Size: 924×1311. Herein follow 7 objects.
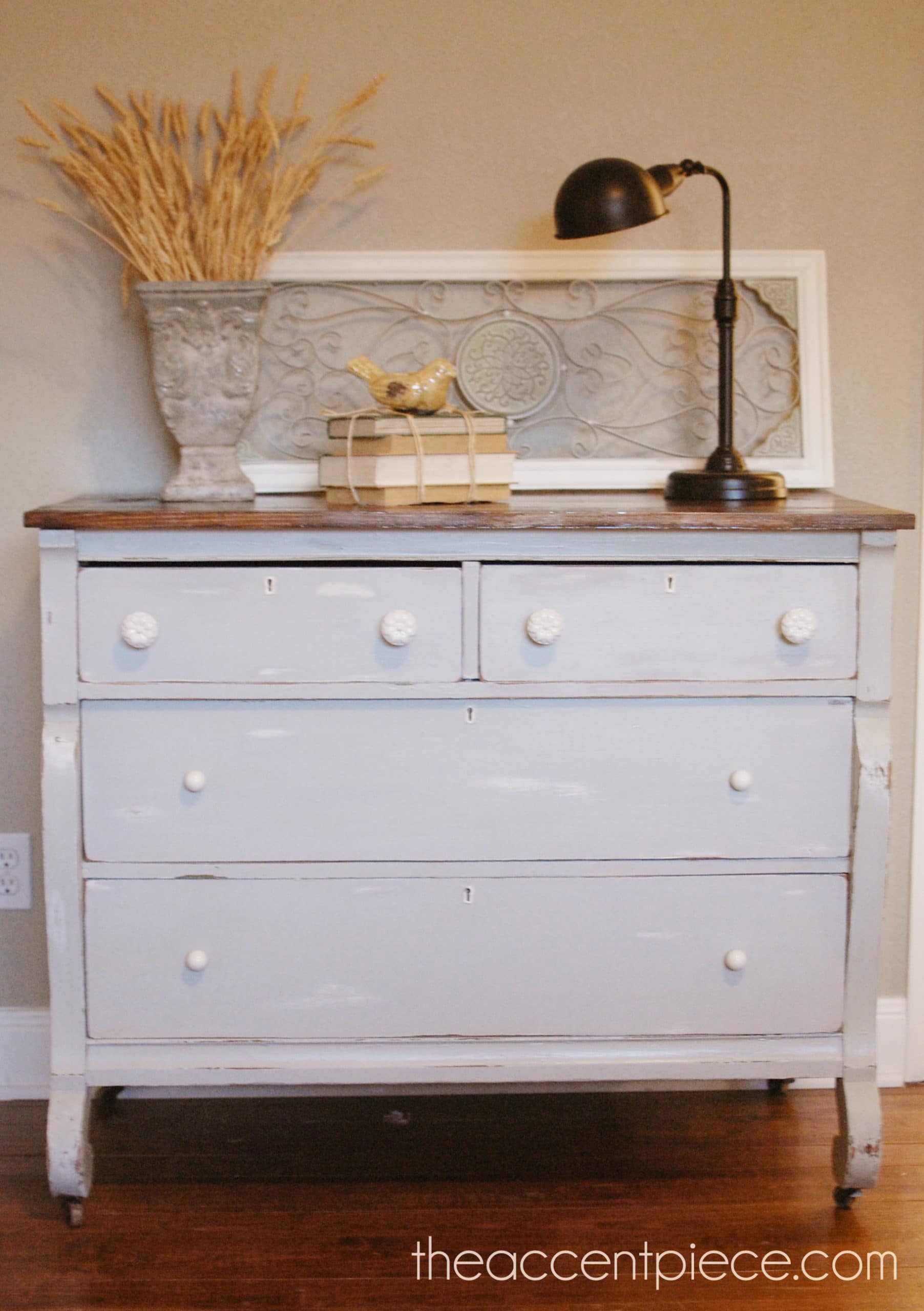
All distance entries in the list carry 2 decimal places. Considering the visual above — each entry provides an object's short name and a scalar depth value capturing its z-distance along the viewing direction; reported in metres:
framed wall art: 2.00
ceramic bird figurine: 1.80
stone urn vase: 1.73
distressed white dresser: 1.61
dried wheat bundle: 1.82
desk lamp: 1.69
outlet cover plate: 2.11
